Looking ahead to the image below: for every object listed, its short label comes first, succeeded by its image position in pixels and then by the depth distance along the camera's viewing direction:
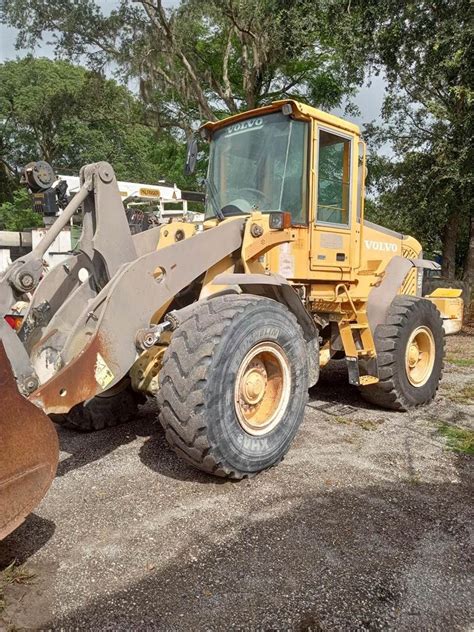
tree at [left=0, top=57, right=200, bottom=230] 30.73
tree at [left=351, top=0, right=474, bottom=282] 10.81
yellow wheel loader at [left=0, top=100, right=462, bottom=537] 3.46
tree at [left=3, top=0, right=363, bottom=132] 17.20
